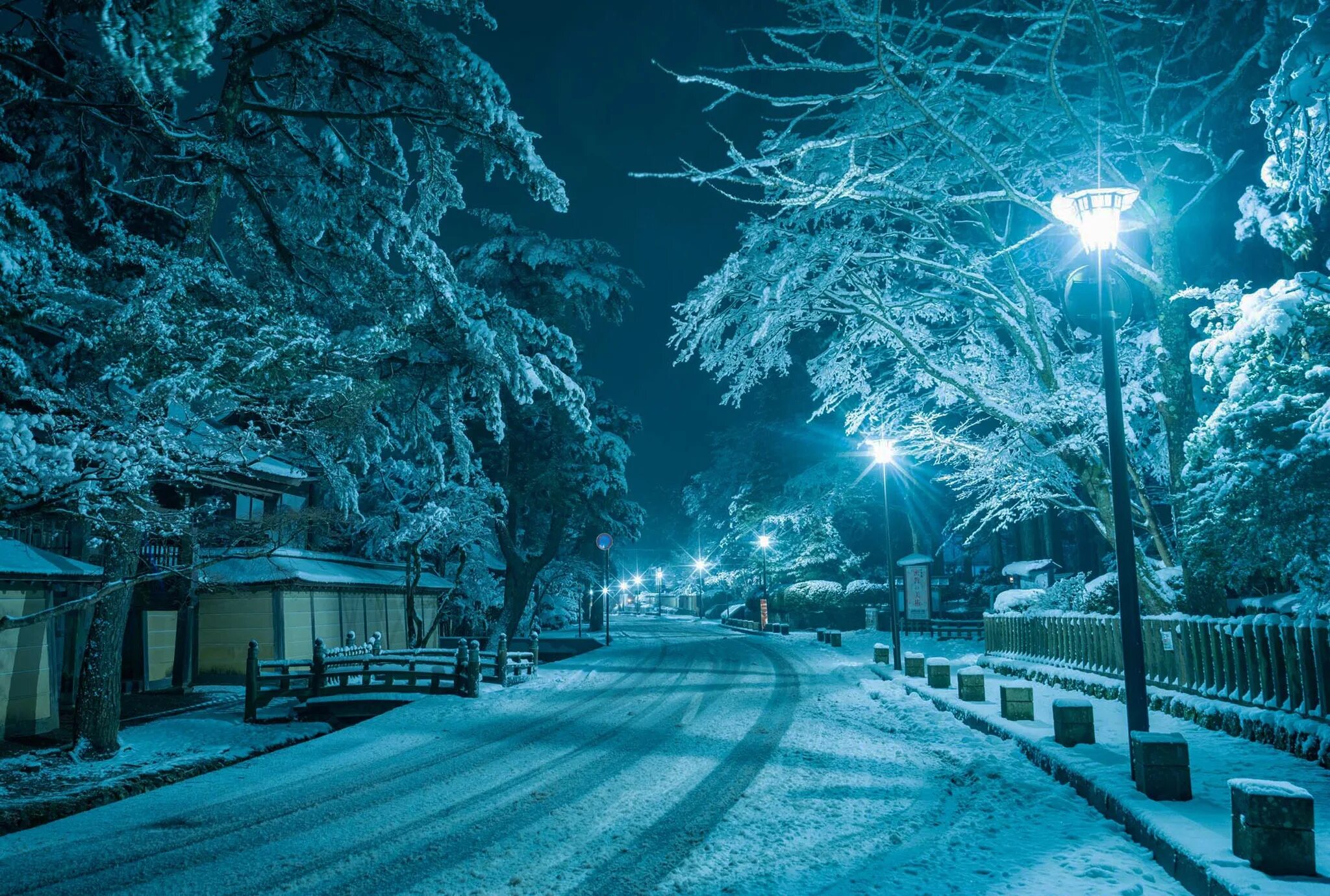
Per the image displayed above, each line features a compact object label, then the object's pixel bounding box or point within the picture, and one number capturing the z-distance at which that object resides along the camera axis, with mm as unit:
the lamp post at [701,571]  66062
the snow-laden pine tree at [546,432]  29688
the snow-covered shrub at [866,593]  38000
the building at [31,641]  13188
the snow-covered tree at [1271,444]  8055
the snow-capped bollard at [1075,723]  8430
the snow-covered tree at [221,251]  8242
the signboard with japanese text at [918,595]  31141
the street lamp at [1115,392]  7195
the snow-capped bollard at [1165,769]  6148
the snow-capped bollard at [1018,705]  10391
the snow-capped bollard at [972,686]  12438
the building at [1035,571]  34500
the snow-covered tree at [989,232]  11945
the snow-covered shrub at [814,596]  39125
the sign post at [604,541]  31859
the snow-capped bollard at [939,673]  14820
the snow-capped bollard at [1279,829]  4492
